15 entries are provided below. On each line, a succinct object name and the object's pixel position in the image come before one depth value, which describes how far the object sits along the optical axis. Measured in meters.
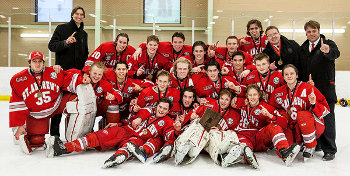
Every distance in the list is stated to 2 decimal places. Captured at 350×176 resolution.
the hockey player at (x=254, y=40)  4.12
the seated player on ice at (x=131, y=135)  2.76
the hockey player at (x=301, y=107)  2.77
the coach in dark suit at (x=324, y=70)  2.89
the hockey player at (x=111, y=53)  3.97
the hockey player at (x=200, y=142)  2.52
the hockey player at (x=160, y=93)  3.37
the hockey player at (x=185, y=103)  3.21
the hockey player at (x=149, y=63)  3.92
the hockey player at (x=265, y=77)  3.22
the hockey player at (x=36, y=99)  2.98
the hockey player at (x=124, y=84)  3.49
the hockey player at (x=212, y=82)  3.49
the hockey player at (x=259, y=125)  2.72
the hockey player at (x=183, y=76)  3.51
